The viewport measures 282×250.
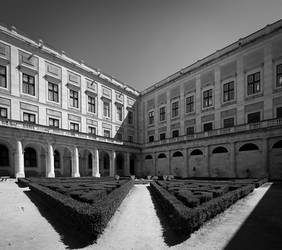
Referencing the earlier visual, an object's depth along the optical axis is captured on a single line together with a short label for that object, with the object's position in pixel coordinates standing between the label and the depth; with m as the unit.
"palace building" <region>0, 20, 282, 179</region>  26.61
